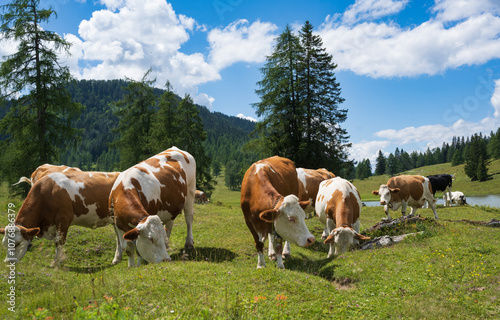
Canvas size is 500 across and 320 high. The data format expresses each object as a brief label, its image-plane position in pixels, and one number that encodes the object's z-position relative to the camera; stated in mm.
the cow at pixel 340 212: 8078
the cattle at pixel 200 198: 27409
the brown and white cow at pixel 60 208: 7531
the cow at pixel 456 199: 27375
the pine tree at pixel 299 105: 29312
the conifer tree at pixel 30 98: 20031
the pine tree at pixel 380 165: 144325
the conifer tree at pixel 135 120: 37031
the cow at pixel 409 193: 18062
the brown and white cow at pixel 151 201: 6469
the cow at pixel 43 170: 12156
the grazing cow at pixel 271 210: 6664
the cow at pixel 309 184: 14211
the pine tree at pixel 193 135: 35156
